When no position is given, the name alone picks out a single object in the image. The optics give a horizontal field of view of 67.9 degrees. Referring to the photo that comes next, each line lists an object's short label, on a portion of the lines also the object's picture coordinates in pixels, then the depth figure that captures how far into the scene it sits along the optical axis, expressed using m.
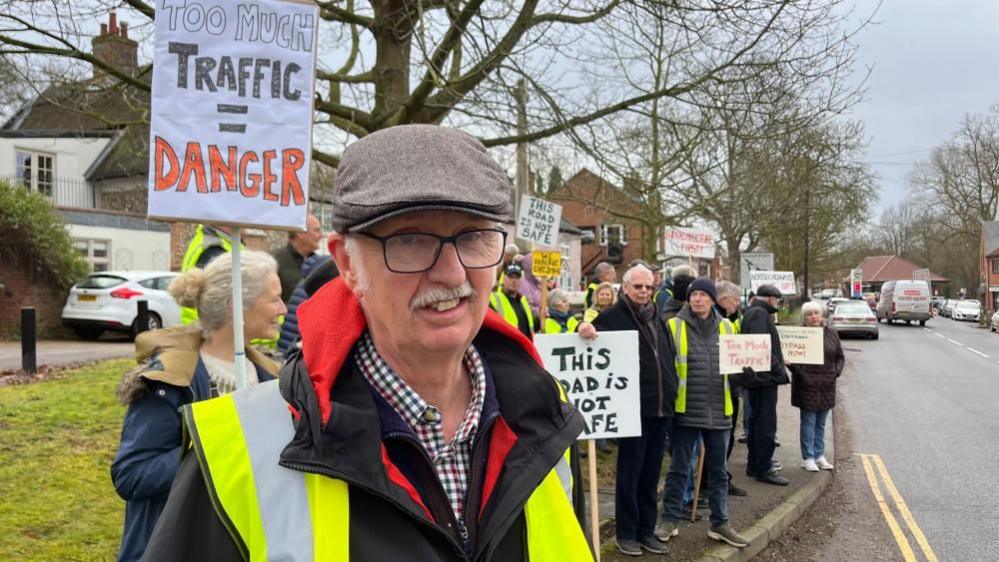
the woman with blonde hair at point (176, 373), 2.46
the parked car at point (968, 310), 50.78
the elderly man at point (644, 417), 5.71
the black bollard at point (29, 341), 11.06
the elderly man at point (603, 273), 9.79
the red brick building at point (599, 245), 49.31
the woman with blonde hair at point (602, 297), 8.20
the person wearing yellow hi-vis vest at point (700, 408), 5.99
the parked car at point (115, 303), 16.44
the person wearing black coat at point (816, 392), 8.49
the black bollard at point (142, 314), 12.23
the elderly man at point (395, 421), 1.29
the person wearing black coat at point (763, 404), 7.90
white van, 42.00
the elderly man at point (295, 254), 5.17
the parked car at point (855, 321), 29.55
